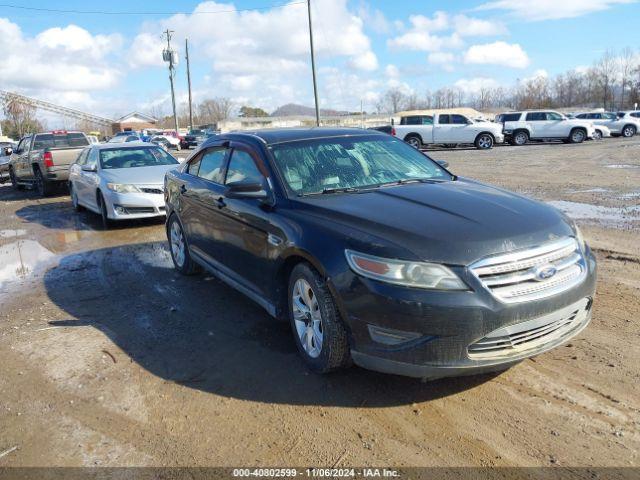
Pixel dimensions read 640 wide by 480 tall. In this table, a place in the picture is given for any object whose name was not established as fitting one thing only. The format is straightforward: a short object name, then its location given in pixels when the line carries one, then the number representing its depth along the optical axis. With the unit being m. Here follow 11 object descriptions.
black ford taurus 3.10
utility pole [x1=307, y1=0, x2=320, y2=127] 33.56
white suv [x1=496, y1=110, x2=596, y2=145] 28.88
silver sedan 9.68
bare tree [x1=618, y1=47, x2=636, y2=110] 84.62
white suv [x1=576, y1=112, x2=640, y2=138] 34.28
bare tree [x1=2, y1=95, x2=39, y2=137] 75.94
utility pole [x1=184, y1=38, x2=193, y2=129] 58.88
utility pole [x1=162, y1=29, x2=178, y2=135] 54.47
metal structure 95.92
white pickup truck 26.67
